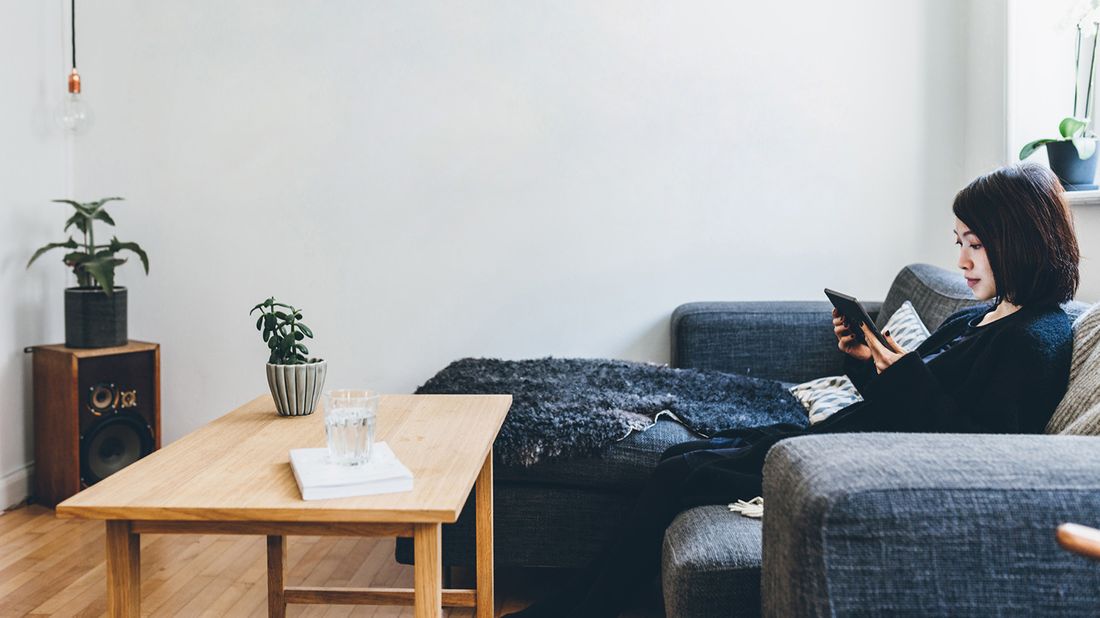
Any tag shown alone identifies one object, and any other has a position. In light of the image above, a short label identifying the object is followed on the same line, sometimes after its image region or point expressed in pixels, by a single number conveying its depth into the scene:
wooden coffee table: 1.20
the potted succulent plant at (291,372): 1.78
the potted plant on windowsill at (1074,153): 2.61
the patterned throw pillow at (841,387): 2.47
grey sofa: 1.07
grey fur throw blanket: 2.24
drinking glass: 1.37
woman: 1.58
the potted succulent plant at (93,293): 3.11
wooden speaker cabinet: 3.06
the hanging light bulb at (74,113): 3.25
